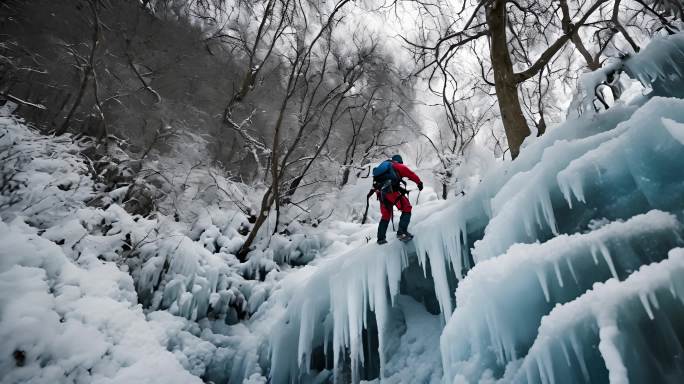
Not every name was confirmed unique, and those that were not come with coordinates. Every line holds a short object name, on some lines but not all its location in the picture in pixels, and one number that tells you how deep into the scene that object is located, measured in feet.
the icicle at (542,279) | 6.67
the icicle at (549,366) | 5.93
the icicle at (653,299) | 5.10
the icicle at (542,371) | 5.99
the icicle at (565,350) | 5.84
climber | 14.34
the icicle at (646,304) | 5.06
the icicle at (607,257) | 6.18
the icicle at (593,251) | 6.41
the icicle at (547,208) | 8.36
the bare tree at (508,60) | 15.08
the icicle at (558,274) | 6.51
